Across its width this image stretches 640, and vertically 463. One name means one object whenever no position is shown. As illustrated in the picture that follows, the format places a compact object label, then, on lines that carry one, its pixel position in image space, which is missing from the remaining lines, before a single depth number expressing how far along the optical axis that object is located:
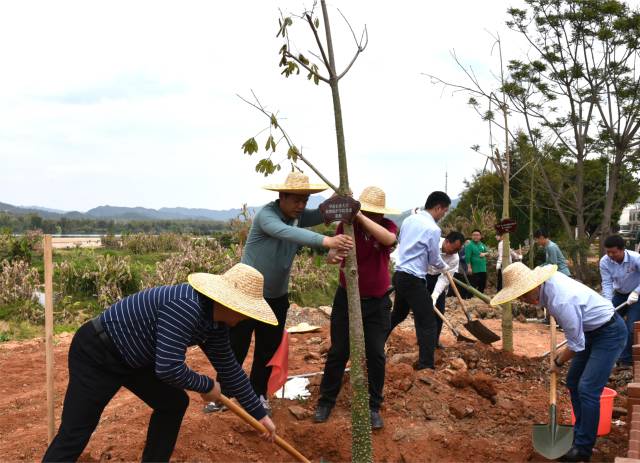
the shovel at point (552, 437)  3.80
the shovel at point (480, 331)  6.49
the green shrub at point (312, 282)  11.11
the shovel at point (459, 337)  6.80
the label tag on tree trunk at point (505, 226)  5.55
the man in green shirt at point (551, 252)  8.39
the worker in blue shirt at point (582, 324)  3.58
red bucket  4.11
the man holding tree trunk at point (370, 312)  3.98
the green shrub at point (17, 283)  9.45
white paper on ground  4.55
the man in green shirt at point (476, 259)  11.12
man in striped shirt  2.54
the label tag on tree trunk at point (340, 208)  3.01
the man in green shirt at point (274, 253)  3.62
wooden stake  3.25
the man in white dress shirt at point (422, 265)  5.16
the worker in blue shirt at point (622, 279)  6.06
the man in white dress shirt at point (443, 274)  6.38
